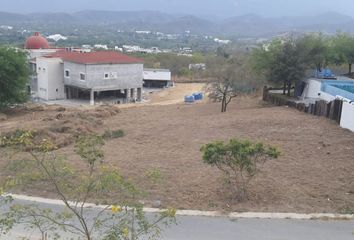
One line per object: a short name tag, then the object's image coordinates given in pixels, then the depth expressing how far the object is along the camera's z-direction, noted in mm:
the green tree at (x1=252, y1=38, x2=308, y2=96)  34156
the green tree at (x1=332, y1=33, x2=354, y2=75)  42562
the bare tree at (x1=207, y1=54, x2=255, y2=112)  35906
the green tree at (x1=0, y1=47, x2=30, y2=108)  37219
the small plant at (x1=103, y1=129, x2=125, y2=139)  24600
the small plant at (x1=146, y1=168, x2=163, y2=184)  8049
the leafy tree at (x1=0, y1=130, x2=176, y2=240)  7194
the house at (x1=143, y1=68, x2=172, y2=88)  72188
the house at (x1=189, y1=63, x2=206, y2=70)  86781
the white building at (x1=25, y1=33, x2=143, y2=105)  50531
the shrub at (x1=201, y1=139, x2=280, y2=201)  13719
